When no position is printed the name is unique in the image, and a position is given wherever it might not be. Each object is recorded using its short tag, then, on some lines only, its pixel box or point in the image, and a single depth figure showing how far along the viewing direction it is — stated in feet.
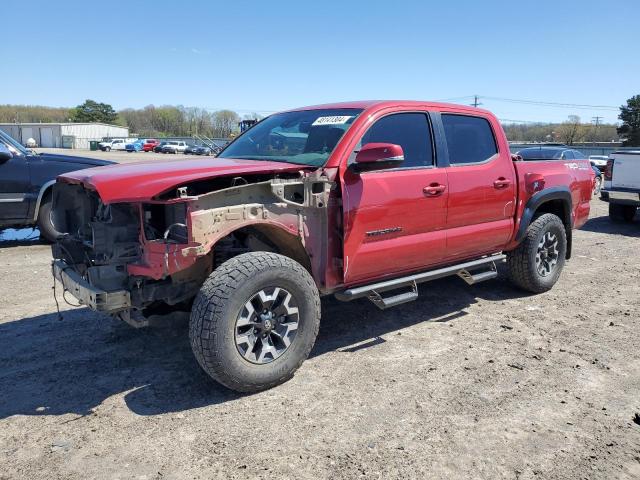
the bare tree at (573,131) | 270.73
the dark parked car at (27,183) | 25.85
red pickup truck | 11.03
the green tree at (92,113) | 394.32
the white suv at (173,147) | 215.92
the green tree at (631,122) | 179.63
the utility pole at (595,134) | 275.84
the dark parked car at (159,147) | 221.46
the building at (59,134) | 287.40
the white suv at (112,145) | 239.09
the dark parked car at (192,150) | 190.27
